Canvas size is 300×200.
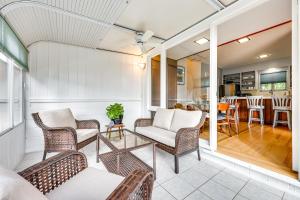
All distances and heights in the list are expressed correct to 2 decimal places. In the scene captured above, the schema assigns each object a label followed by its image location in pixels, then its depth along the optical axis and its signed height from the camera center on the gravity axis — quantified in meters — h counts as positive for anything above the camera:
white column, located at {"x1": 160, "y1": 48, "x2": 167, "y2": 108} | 3.57 +0.51
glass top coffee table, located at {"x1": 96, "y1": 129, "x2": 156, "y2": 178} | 1.65 -0.82
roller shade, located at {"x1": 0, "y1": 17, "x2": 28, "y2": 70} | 1.73 +0.80
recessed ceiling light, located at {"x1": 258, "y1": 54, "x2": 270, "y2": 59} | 4.97 +1.54
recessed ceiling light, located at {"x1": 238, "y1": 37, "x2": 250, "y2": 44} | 3.39 +1.47
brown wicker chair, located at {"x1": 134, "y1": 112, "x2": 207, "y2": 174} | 1.92 -0.65
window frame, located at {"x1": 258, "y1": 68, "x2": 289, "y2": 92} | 5.30 +0.97
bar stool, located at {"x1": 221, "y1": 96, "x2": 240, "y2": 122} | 4.84 -0.02
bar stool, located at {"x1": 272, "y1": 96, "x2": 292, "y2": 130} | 3.76 -0.19
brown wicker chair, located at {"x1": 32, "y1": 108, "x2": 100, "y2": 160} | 2.15 -0.60
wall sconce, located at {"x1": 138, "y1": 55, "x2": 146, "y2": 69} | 4.30 +1.13
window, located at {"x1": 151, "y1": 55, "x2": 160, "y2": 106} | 3.93 +0.53
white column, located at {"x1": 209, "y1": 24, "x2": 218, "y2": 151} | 2.32 +0.16
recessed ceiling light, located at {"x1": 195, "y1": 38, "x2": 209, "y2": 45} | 2.90 +1.23
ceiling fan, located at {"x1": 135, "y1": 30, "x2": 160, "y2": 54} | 2.64 +1.21
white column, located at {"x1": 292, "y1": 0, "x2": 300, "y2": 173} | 1.58 +0.17
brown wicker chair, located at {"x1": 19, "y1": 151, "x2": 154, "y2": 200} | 0.75 -0.50
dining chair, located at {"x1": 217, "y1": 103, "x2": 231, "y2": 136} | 3.33 -0.37
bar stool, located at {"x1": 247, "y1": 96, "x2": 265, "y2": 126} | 4.34 -0.21
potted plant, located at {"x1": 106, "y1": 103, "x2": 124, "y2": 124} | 3.30 -0.33
